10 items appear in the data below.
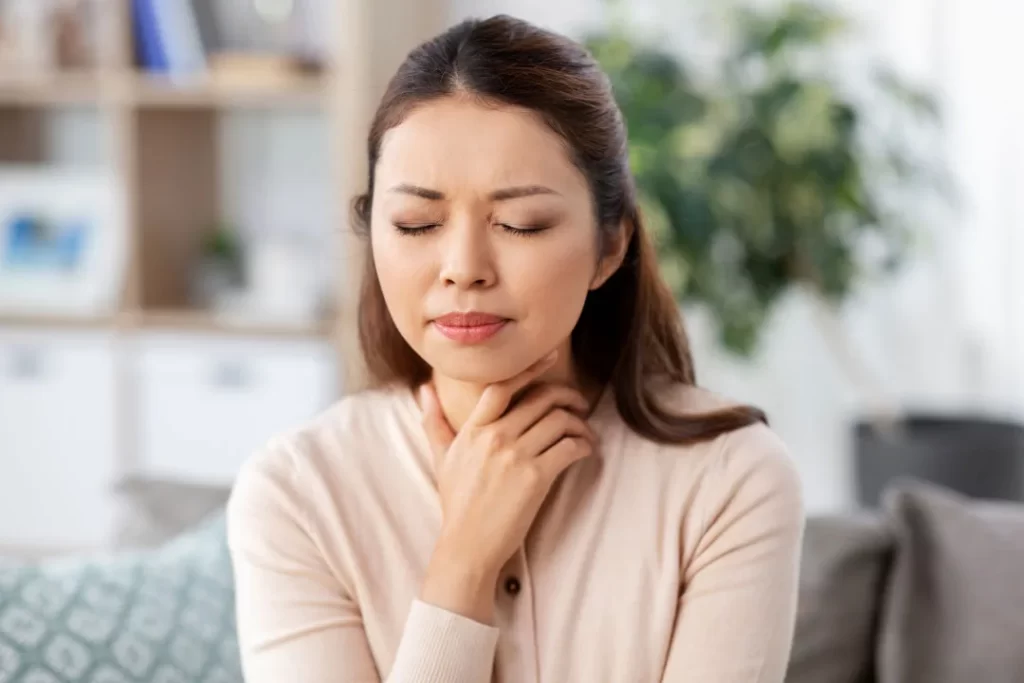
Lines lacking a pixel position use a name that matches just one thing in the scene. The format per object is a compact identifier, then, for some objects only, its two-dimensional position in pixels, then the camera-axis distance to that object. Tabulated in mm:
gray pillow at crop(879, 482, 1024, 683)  1902
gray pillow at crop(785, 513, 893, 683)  1942
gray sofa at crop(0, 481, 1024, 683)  1788
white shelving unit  3512
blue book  3599
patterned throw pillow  1765
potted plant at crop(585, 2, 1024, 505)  2975
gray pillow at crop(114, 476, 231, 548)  2083
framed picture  3709
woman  1614
